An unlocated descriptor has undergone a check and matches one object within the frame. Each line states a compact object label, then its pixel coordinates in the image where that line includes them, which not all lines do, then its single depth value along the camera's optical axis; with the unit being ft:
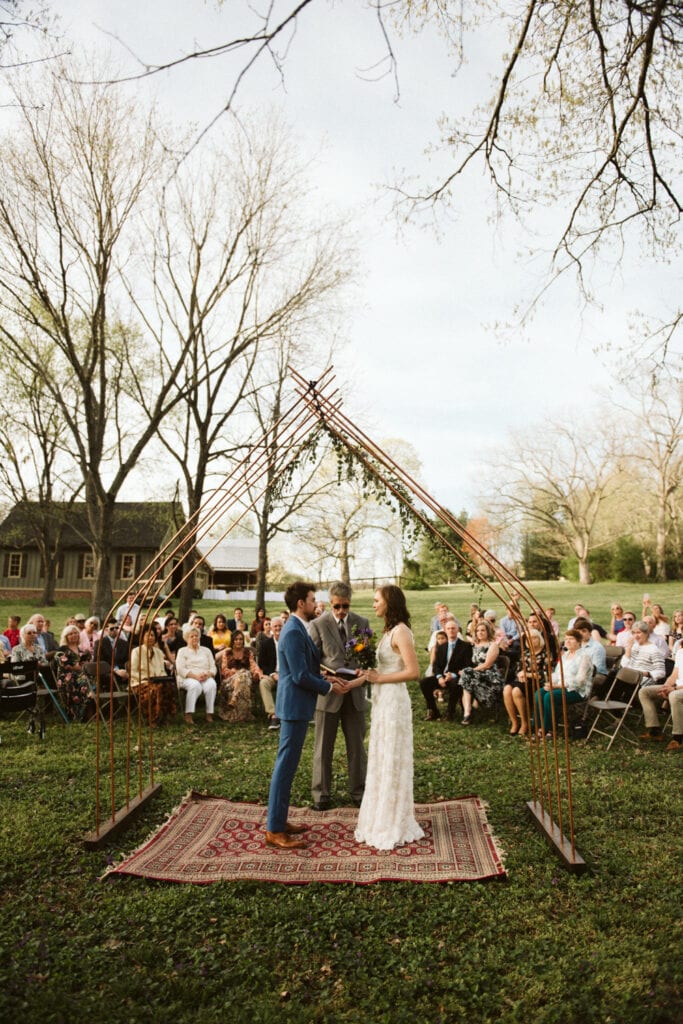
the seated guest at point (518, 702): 32.81
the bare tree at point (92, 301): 50.72
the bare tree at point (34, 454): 81.29
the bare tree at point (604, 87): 16.96
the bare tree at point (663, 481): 111.34
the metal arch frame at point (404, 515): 19.35
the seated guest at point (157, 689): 34.81
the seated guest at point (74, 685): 35.12
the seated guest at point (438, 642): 38.02
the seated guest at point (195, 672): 35.83
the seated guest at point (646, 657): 33.46
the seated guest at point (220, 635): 41.96
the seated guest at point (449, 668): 36.50
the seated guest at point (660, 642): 34.76
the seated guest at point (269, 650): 37.73
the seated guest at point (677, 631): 37.35
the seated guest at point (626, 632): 40.32
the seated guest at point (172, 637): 40.40
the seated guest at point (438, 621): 42.70
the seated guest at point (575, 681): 32.22
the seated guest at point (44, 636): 39.00
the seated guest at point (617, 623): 45.48
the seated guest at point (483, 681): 35.35
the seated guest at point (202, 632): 38.45
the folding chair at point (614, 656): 38.04
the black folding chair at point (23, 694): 31.48
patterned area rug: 17.04
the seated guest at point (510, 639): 38.22
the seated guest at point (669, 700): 29.53
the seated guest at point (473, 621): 41.47
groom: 18.78
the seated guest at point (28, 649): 35.70
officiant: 22.56
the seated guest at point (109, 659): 36.37
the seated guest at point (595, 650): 35.04
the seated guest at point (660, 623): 41.37
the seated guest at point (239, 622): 45.03
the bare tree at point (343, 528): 76.69
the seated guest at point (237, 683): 36.22
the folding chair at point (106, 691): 34.91
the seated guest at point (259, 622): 45.19
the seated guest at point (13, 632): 41.73
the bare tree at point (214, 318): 57.47
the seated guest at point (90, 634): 38.97
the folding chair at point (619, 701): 30.37
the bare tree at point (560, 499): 123.75
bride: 19.31
